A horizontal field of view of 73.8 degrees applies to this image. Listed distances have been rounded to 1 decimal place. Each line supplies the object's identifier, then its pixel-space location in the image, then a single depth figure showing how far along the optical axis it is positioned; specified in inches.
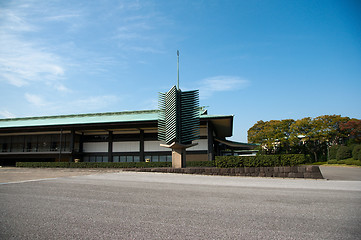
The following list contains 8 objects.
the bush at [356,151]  1381.6
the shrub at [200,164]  1136.2
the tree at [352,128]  1817.2
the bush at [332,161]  1638.7
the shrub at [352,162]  1292.8
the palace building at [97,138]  1422.2
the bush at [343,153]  1587.1
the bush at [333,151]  1777.8
